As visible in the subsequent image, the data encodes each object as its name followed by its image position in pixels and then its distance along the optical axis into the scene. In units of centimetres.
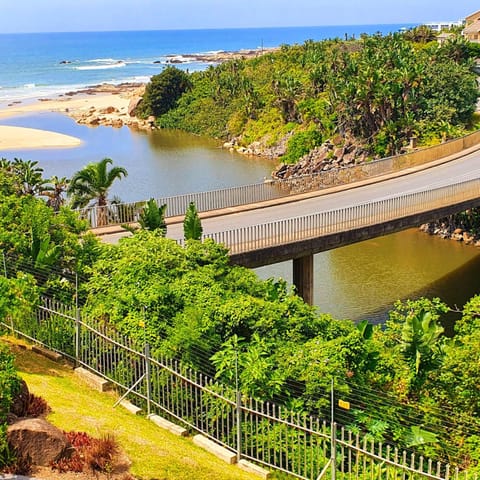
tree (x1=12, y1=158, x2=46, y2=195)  3515
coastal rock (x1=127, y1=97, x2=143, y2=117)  10075
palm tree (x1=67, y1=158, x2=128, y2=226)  3372
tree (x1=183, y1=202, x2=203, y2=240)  2469
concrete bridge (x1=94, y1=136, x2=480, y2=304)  2766
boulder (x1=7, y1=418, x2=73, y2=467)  1228
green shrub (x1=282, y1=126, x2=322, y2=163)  6550
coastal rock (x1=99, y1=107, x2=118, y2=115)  10607
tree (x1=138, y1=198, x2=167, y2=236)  2567
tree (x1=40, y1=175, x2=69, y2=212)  3722
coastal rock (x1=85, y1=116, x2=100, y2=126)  10069
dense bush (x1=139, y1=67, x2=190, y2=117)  9588
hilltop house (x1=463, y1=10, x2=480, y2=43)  8775
